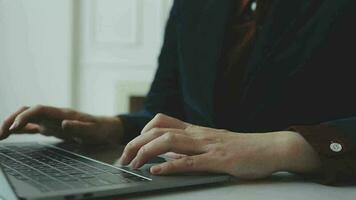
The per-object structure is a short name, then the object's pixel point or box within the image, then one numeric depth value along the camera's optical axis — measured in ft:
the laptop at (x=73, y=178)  2.24
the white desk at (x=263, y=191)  2.39
